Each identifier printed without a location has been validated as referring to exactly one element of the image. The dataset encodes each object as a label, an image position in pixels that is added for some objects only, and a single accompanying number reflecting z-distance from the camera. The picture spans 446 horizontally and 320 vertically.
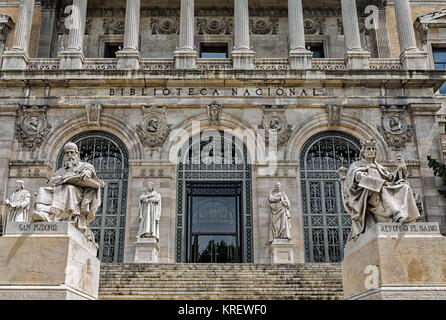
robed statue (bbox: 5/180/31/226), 15.58
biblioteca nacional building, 18.39
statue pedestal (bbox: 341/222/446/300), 7.73
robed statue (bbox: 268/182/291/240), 17.34
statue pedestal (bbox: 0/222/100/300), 8.04
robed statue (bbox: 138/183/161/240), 17.05
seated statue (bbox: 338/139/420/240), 8.43
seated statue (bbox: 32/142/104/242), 8.96
